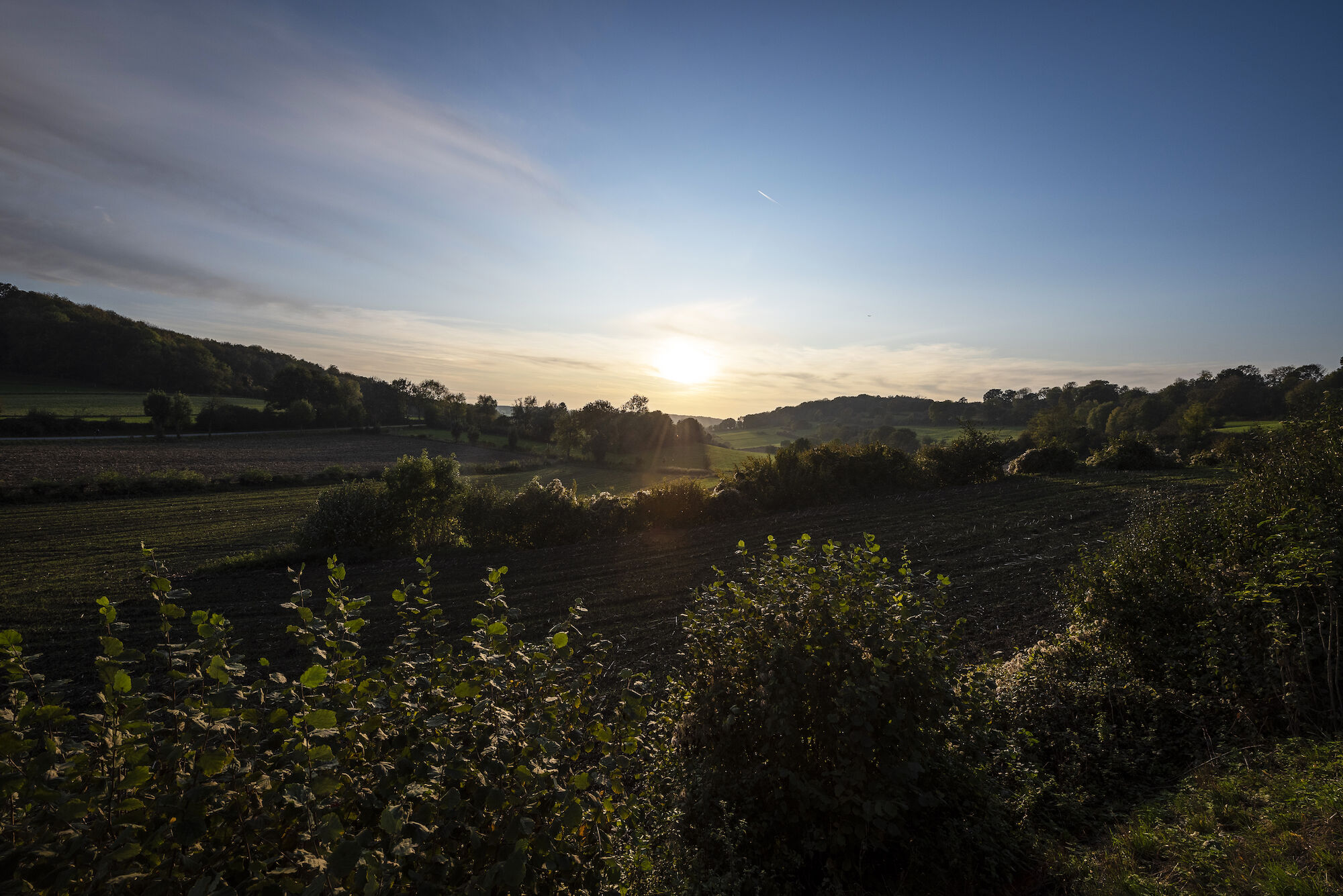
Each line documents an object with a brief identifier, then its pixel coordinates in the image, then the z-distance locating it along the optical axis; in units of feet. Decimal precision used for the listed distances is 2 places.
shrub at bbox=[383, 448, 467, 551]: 68.74
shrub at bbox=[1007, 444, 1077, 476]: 104.42
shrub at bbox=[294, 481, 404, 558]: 66.44
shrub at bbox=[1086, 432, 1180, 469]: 103.04
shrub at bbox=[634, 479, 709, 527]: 76.84
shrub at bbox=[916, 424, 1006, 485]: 99.55
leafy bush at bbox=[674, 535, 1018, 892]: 11.51
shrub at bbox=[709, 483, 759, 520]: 80.43
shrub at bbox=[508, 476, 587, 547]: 71.00
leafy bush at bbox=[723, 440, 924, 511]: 85.25
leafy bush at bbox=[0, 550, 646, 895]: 5.60
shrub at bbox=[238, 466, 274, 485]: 127.13
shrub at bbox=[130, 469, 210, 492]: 111.24
